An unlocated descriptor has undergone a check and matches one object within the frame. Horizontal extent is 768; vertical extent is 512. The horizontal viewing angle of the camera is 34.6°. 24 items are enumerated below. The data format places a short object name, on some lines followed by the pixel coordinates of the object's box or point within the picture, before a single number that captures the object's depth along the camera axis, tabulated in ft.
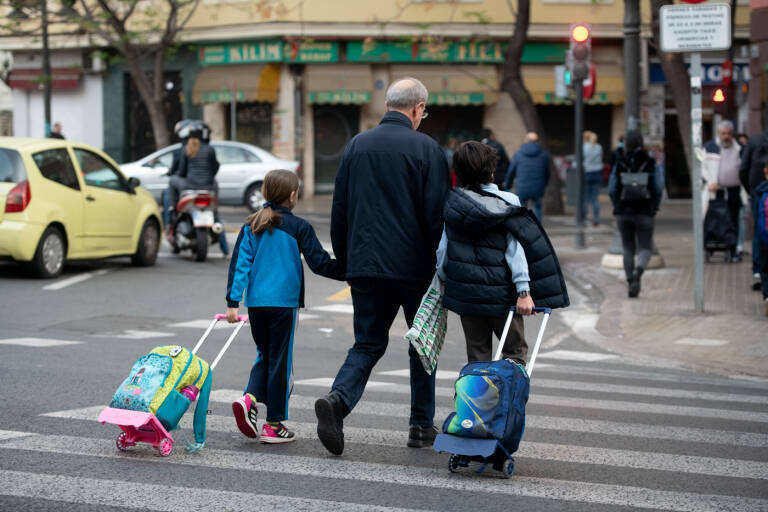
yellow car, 45.65
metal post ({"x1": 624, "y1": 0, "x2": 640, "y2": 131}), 52.95
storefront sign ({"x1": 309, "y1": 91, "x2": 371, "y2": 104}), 114.52
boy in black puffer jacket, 18.78
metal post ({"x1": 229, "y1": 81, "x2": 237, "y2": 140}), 103.89
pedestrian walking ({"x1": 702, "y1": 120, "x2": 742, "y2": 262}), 54.24
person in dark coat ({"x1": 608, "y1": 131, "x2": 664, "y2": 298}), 43.70
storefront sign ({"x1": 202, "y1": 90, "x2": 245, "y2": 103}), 114.11
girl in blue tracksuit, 20.04
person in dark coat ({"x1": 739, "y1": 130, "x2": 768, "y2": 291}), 45.62
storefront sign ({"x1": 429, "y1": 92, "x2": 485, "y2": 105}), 115.65
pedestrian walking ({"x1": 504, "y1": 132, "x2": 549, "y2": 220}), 64.85
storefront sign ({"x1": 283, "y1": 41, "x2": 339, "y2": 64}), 114.62
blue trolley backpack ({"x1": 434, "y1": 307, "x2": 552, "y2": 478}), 17.61
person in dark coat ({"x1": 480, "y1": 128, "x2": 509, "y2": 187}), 64.39
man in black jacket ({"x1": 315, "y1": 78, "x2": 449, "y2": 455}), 19.45
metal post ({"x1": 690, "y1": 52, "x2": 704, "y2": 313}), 39.17
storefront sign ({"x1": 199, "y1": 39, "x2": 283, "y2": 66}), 114.93
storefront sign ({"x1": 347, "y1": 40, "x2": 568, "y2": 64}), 116.26
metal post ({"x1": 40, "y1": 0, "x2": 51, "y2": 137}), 105.81
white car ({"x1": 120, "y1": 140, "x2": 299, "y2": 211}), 86.58
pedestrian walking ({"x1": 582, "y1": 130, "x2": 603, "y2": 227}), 81.97
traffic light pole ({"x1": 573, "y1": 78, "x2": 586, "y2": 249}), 61.11
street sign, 38.99
